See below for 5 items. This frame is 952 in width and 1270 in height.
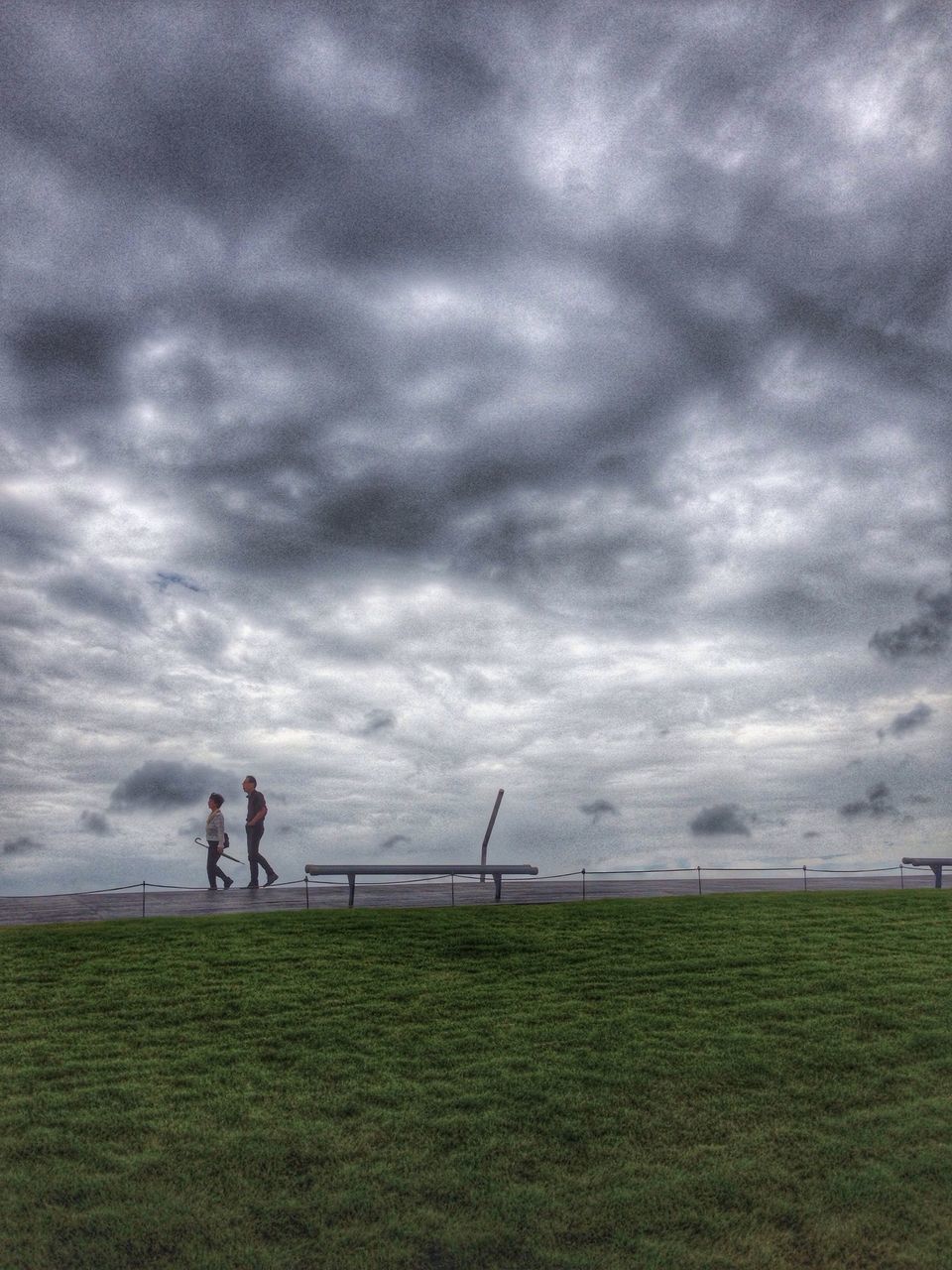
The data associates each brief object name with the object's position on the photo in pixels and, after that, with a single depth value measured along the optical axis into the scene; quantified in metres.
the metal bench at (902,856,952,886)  22.45
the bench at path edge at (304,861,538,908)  18.75
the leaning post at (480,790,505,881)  23.70
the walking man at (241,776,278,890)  21.88
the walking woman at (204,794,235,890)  22.27
